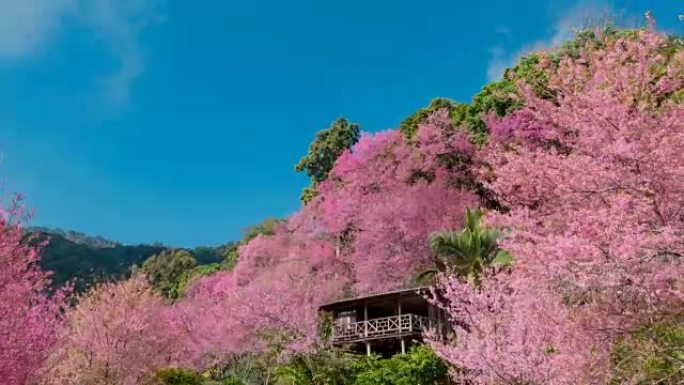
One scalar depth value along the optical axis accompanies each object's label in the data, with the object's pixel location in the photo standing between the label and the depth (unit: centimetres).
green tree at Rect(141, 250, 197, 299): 4731
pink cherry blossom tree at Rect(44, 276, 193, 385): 1777
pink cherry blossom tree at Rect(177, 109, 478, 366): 2430
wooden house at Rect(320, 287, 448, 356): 2230
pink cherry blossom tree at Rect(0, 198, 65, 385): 725
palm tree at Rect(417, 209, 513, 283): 2019
